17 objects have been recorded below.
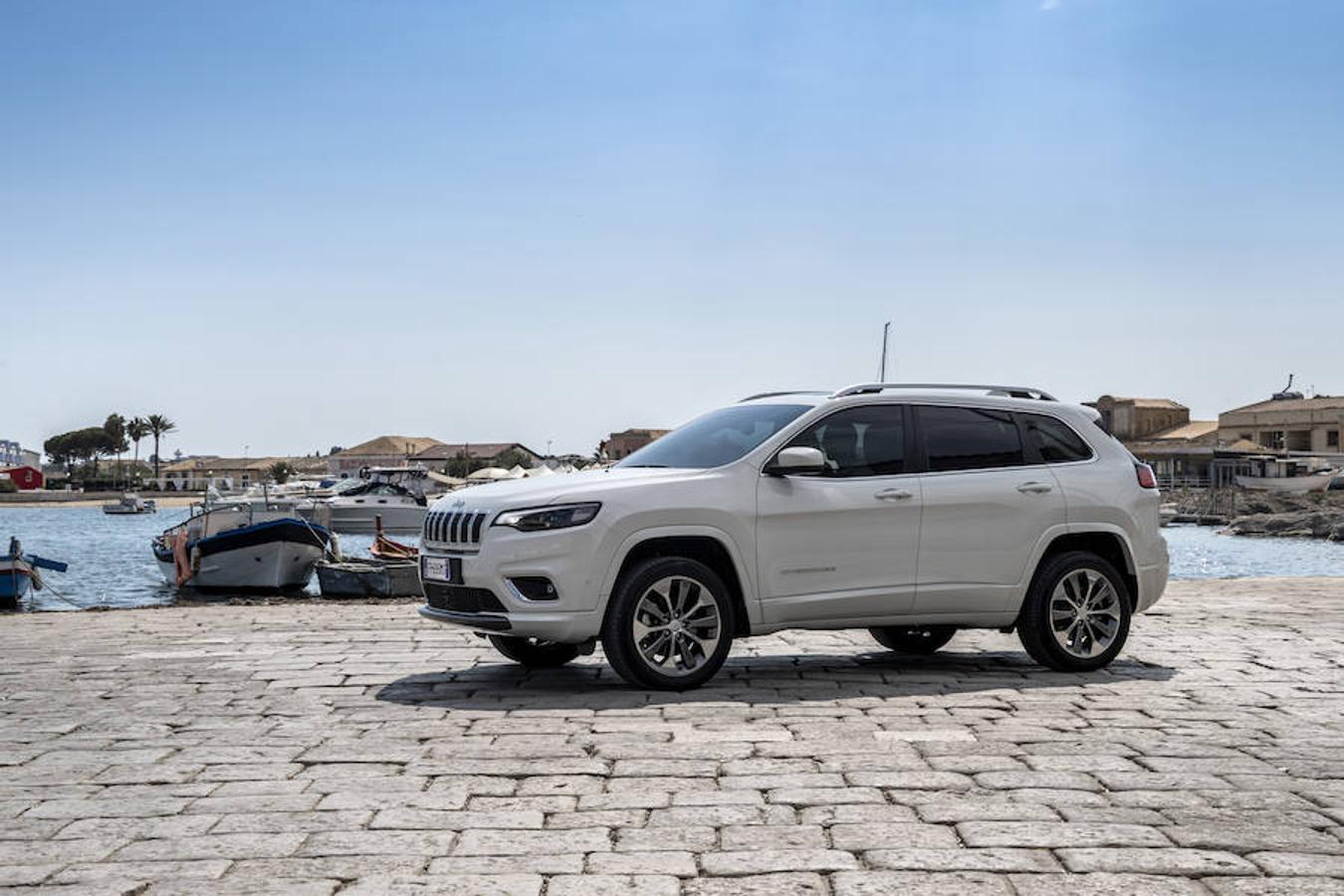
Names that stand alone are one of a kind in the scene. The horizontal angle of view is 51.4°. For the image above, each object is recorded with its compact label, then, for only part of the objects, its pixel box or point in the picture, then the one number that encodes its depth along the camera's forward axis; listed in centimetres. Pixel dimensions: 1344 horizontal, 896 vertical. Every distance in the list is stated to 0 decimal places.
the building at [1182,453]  11450
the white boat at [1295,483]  9869
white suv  804
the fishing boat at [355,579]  2841
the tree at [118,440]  19770
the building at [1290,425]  11725
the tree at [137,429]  19700
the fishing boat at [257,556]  3434
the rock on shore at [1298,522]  7119
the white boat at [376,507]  5894
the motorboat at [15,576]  2727
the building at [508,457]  17188
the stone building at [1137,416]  13300
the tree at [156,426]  19700
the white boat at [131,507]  12025
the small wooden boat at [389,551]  3090
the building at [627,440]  14212
